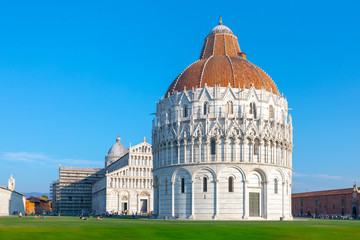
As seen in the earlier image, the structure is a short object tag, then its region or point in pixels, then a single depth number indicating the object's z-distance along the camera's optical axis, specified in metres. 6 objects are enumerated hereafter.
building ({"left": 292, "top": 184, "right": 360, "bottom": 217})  101.50
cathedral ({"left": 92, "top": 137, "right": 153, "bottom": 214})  117.25
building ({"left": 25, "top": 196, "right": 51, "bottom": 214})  167.88
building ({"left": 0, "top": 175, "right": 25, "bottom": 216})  103.88
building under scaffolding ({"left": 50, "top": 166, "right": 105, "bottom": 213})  149.00
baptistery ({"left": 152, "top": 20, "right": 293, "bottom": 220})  61.94
